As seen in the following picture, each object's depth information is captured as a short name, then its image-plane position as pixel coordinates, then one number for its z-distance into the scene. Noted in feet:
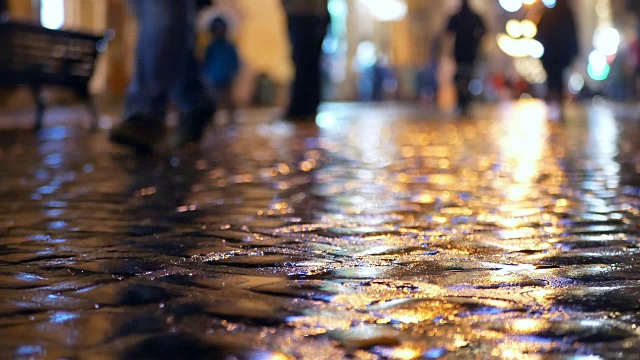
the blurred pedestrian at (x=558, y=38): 35.91
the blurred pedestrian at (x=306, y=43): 33.58
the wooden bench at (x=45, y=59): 26.00
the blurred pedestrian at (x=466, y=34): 42.59
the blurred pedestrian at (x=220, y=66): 39.17
